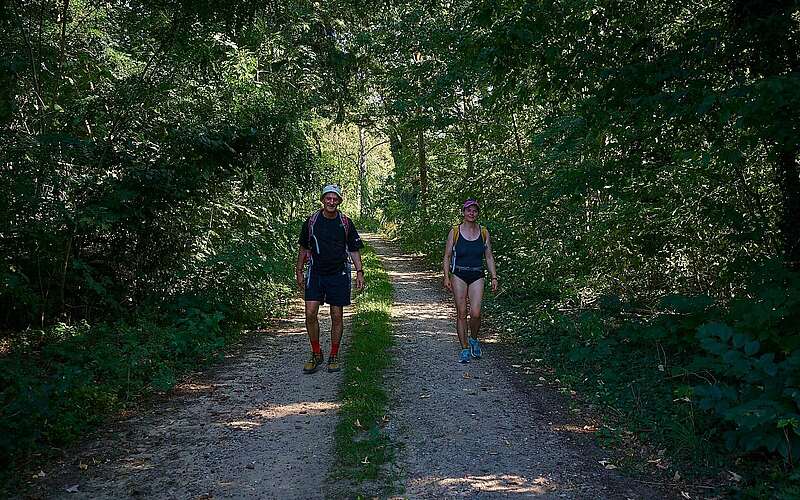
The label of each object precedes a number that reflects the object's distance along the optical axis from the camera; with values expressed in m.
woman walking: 7.27
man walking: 6.95
